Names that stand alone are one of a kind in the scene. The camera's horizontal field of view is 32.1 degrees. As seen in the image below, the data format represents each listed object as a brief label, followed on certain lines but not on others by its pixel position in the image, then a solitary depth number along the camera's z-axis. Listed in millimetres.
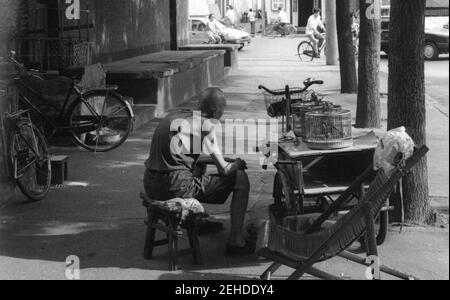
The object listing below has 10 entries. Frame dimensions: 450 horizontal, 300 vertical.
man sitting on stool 5117
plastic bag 4258
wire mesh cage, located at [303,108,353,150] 5539
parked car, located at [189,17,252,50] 15632
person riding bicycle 16259
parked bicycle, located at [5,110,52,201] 6785
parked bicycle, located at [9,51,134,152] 9203
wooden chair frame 4242
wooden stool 5066
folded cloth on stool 5031
